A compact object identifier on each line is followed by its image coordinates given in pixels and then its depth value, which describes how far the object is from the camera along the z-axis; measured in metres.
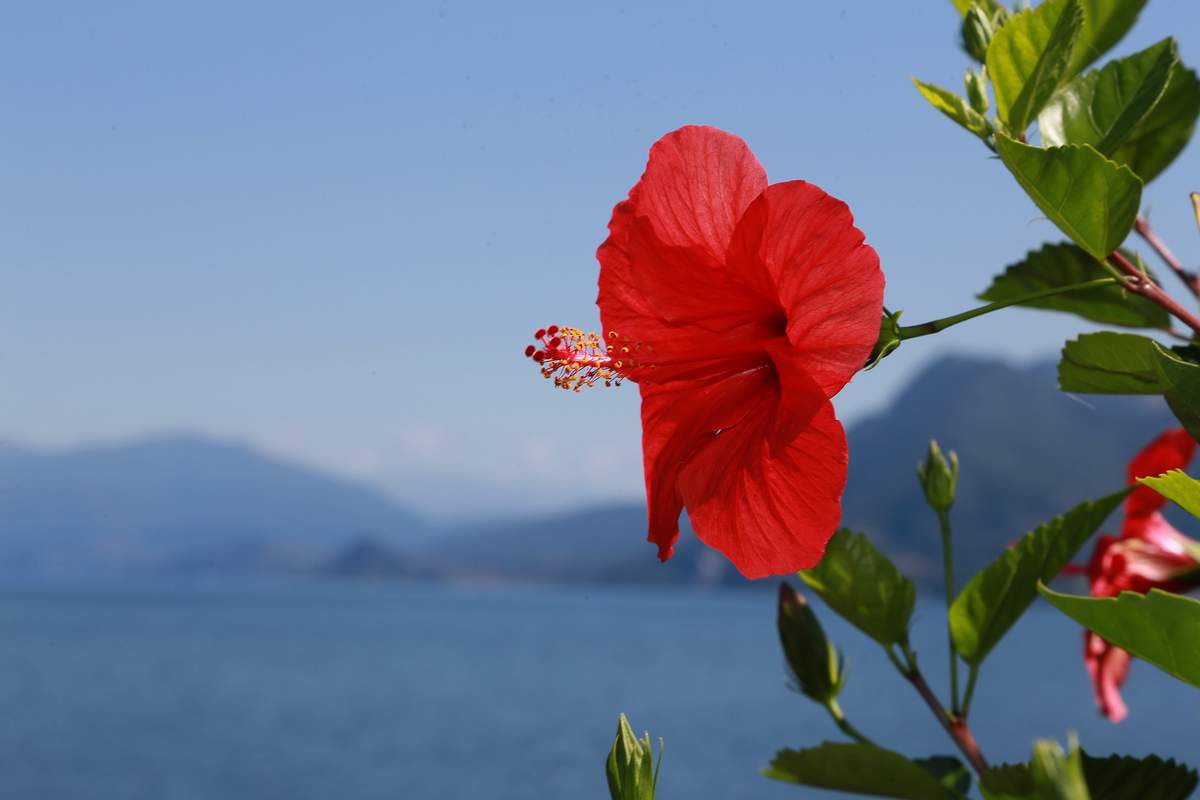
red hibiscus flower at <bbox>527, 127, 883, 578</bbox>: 0.49
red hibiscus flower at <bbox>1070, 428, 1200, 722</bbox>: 0.58
